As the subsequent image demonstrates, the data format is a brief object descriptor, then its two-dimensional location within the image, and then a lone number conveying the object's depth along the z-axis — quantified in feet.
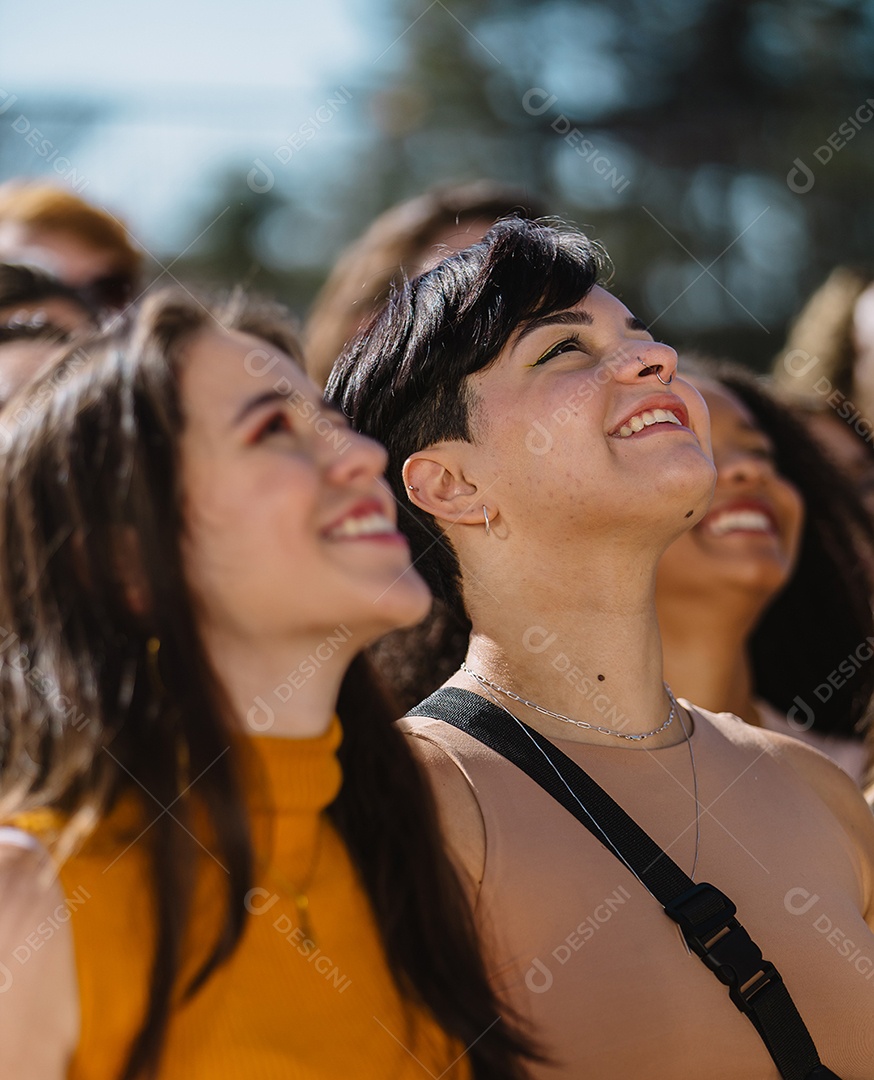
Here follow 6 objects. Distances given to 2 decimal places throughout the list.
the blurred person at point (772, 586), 10.82
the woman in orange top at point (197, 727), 4.96
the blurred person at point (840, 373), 13.76
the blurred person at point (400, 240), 12.86
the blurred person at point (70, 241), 12.53
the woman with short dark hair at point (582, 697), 6.38
